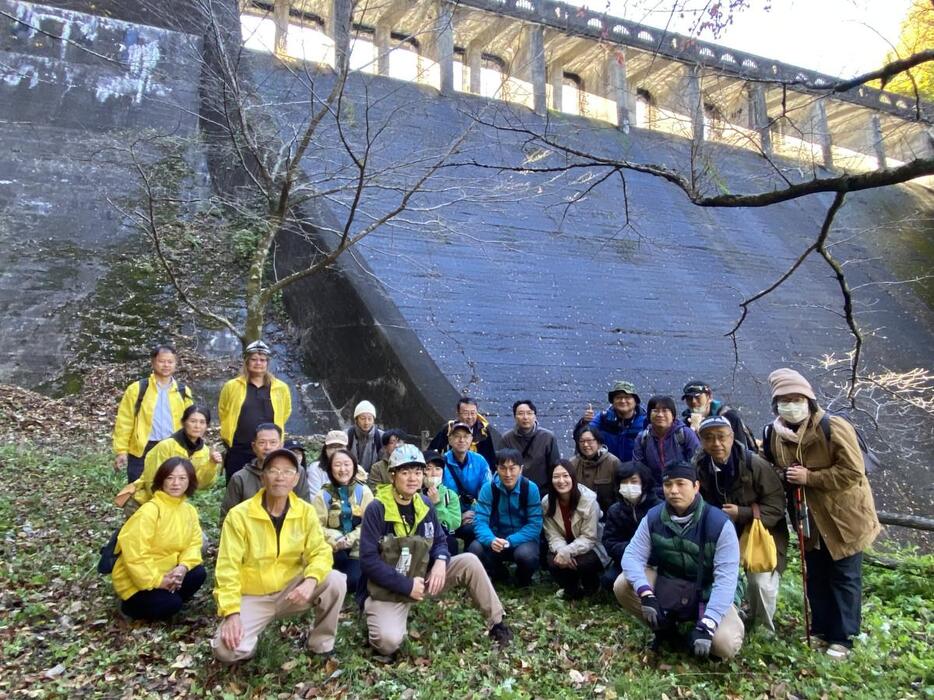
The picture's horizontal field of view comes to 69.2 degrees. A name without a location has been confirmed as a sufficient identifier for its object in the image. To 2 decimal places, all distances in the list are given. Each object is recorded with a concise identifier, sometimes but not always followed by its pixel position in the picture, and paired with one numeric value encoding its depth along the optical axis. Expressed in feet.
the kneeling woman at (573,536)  14.74
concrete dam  29.07
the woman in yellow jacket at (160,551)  12.43
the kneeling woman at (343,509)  14.25
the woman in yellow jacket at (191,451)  14.20
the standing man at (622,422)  17.31
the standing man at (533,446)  17.72
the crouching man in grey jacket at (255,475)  13.69
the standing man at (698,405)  16.44
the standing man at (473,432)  18.39
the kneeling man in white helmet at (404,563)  12.25
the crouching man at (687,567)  11.50
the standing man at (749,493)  12.85
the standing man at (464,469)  17.03
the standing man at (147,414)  16.16
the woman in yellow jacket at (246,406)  16.49
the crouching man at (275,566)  11.35
